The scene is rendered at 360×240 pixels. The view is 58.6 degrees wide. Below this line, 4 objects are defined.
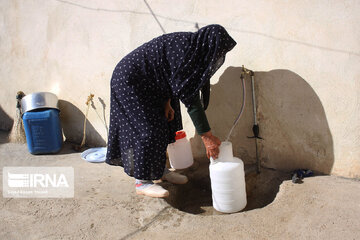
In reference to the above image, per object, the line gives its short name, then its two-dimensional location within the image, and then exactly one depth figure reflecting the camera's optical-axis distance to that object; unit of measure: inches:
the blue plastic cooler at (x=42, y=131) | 144.6
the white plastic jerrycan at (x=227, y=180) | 90.6
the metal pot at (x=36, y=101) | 145.7
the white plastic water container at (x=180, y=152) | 116.6
